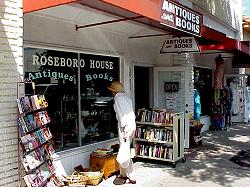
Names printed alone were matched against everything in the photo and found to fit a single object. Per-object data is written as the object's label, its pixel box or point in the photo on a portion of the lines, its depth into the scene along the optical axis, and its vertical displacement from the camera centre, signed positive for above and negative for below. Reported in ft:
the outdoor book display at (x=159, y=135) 20.87 -3.14
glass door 27.41 +0.32
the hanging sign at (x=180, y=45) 23.67 +3.82
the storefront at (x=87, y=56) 16.92 +2.51
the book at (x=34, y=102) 13.09 -0.42
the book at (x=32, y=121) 12.95 -1.27
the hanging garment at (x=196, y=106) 30.82 -1.60
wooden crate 18.58 -4.53
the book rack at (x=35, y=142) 12.55 -2.18
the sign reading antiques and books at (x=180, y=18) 16.65 +4.58
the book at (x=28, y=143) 12.45 -2.16
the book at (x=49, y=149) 13.94 -2.70
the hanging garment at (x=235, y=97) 40.18 -0.84
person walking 17.73 -1.93
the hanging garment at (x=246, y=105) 41.94 -2.01
